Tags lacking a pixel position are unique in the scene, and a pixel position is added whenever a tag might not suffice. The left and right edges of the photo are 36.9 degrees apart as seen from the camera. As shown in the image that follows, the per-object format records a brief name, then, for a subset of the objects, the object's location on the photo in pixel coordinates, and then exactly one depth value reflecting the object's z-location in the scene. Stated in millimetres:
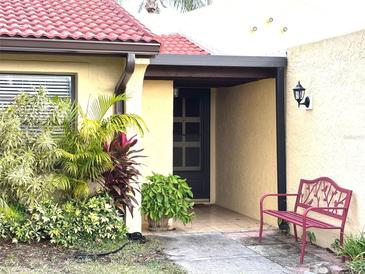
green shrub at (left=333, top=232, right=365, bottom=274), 6258
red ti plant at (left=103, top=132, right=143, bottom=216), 7820
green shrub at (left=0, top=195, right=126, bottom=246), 7312
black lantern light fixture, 8352
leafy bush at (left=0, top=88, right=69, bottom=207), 7230
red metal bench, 7094
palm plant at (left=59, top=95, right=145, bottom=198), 7555
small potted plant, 8688
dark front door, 11969
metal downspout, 7750
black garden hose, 6943
